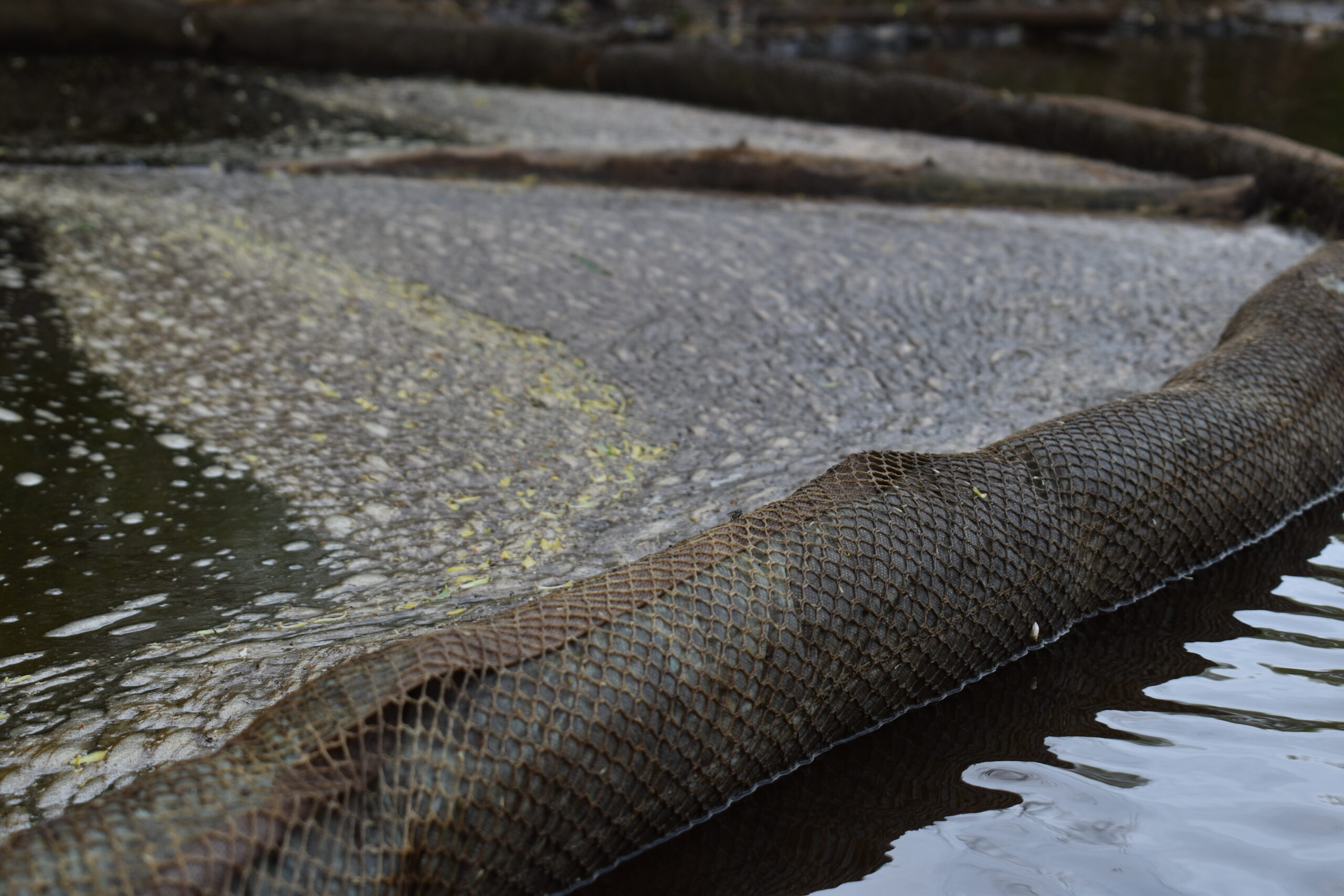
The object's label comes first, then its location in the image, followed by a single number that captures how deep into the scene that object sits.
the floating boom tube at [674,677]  1.61
